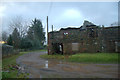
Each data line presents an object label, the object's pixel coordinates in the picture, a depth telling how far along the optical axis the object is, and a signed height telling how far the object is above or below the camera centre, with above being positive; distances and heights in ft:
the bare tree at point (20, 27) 156.70 +20.63
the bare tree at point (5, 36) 158.10 +8.76
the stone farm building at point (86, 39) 71.20 +2.00
